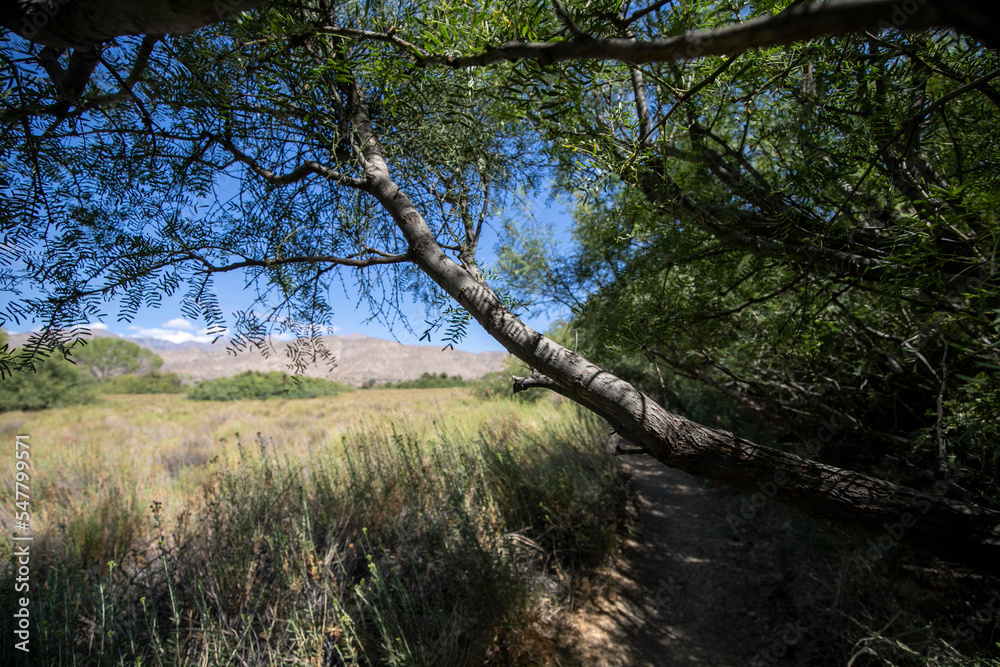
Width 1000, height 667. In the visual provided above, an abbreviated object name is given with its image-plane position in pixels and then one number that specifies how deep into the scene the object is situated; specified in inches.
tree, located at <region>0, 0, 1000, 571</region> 37.4
